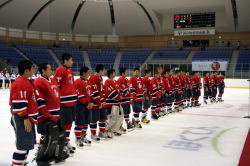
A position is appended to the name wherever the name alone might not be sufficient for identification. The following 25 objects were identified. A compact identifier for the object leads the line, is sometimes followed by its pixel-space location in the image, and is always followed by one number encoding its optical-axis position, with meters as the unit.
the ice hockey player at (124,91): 6.84
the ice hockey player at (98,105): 5.89
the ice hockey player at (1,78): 19.94
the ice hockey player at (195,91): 12.35
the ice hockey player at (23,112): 3.65
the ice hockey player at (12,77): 20.50
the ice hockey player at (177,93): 10.88
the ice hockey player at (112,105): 6.41
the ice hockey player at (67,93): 4.96
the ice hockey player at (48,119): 4.24
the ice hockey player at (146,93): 8.24
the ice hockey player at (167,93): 9.85
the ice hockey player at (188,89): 11.97
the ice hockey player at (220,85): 14.27
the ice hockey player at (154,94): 8.60
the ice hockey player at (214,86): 13.94
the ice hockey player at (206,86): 13.54
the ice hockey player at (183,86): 11.44
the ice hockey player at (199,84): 12.66
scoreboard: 27.11
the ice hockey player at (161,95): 9.09
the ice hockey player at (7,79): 20.15
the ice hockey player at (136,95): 7.53
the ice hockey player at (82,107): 5.46
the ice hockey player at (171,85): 10.27
